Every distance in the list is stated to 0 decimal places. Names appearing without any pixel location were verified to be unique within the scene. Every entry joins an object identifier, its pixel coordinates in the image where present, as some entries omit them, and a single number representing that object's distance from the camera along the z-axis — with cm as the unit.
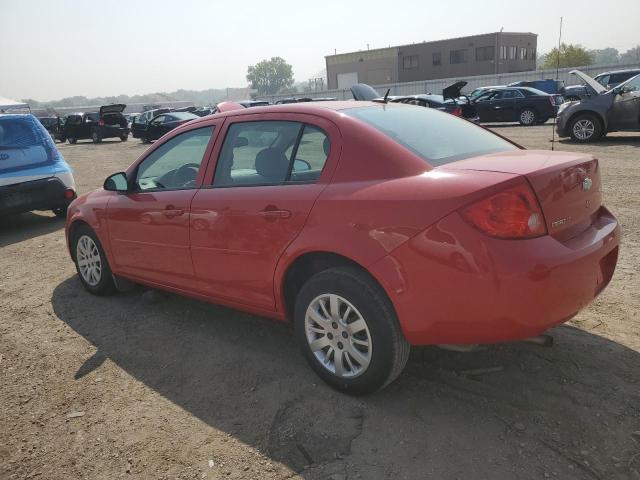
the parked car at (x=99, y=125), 2934
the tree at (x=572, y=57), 6556
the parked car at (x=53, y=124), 3527
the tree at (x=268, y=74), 17912
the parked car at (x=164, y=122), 2370
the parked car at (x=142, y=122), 2709
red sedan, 236
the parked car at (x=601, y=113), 1218
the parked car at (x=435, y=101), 1852
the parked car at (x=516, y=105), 2061
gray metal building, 6178
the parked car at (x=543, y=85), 2635
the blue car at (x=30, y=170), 760
